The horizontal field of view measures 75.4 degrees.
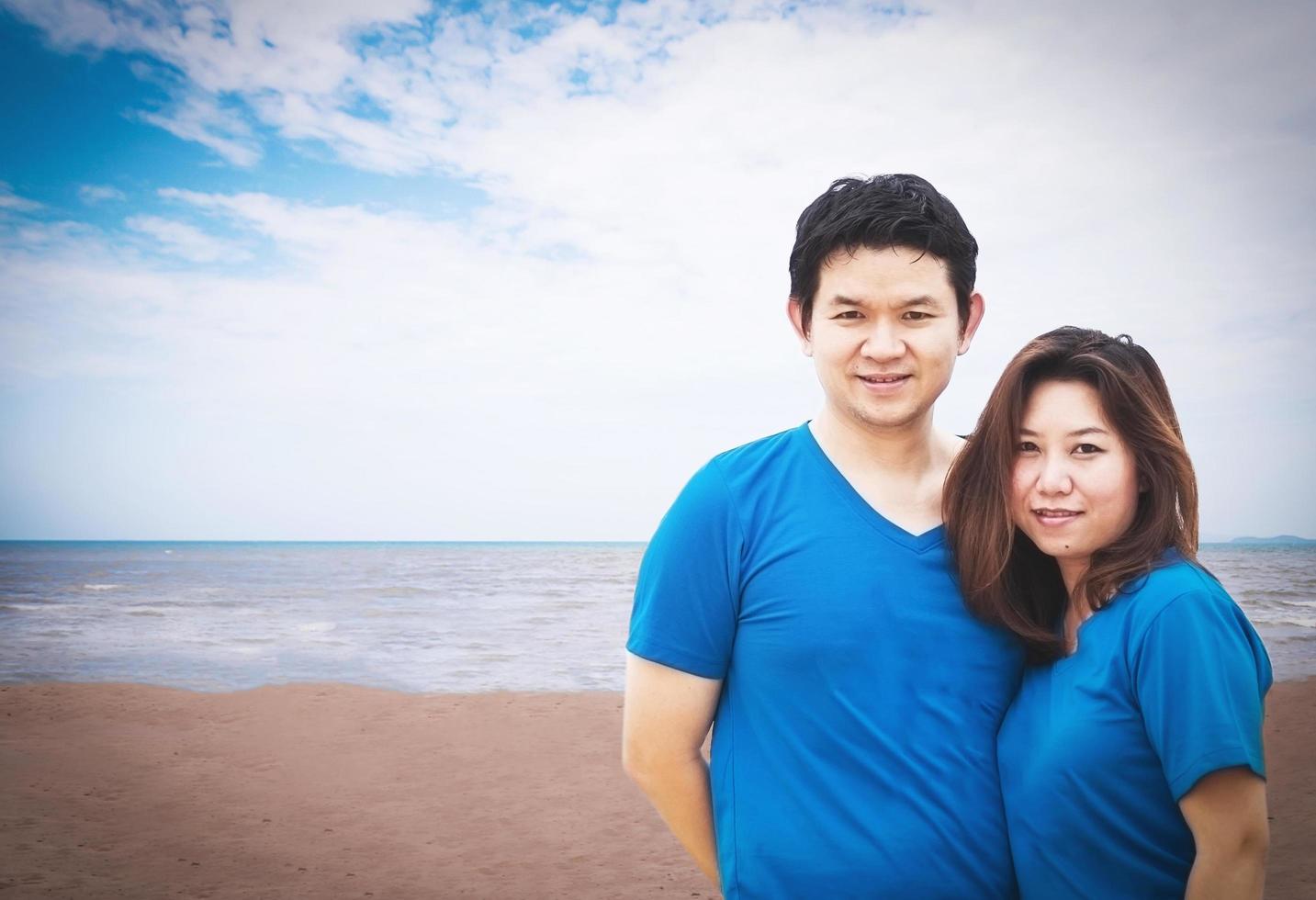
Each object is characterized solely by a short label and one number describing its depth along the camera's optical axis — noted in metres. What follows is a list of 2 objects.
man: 1.98
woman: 1.73
